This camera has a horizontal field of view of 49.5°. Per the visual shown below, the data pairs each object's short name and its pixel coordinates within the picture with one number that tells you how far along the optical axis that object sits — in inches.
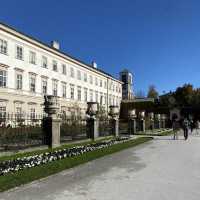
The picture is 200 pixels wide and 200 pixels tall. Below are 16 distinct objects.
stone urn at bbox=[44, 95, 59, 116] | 404.5
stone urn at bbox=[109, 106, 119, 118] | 689.2
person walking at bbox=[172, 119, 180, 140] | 668.1
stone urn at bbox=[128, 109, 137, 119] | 830.7
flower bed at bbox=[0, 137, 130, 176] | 239.1
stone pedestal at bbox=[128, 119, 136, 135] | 821.7
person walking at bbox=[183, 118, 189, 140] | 646.2
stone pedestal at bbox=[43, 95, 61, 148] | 398.9
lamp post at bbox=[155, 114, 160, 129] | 1249.5
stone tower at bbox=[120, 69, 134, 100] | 2742.4
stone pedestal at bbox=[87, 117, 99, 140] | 550.6
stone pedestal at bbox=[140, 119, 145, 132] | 914.8
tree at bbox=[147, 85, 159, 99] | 3041.5
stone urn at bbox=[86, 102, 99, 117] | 559.7
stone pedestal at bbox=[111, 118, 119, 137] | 680.4
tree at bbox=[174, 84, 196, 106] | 1949.1
